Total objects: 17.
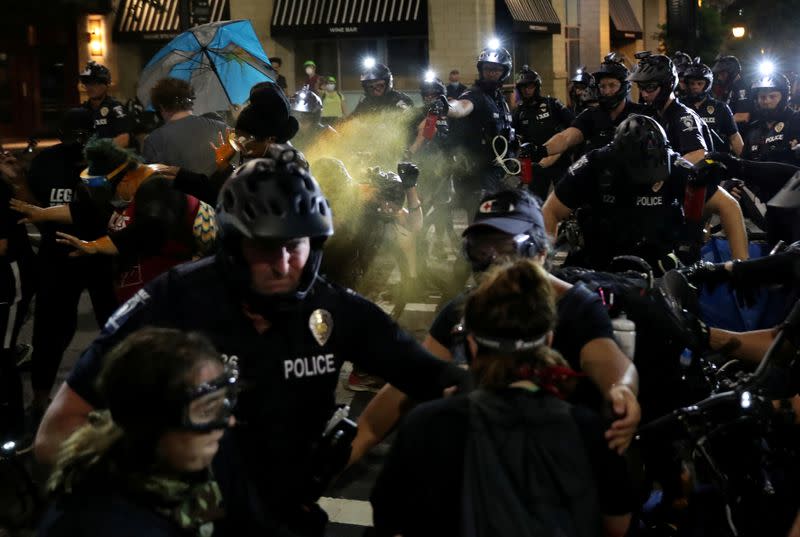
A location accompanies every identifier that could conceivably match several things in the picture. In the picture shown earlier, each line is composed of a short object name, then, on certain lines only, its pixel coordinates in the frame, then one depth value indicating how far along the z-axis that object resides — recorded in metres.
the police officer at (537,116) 13.61
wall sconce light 30.62
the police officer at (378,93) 11.64
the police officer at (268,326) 3.03
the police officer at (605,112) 9.57
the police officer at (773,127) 11.88
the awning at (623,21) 40.78
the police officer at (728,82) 15.77
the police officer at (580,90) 14.57
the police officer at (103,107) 9.49
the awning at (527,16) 29.36
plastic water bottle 3.60
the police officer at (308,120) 9.67
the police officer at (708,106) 12.64
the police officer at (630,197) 5.85
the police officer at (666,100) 8.55
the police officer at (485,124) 11.28
